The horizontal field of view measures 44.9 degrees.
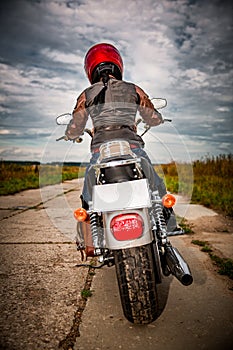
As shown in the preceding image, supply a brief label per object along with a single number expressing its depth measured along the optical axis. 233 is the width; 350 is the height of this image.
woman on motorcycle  2.23
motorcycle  1.72
